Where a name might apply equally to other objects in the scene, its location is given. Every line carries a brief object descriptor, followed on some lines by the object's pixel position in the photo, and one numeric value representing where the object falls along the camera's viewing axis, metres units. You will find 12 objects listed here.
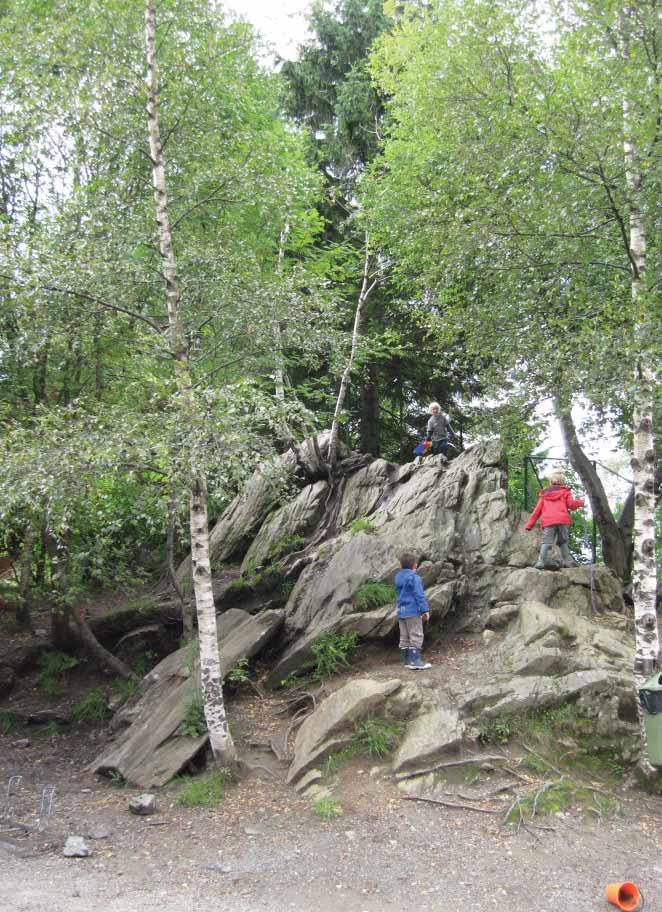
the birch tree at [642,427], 7.93
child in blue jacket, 9.52
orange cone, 5.64
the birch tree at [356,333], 13.99
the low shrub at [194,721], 9.22
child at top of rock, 14.80
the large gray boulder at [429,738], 7.92
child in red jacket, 10.93
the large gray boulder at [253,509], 14.96
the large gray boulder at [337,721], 8.38
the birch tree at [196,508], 8.66
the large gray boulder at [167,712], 9.03
